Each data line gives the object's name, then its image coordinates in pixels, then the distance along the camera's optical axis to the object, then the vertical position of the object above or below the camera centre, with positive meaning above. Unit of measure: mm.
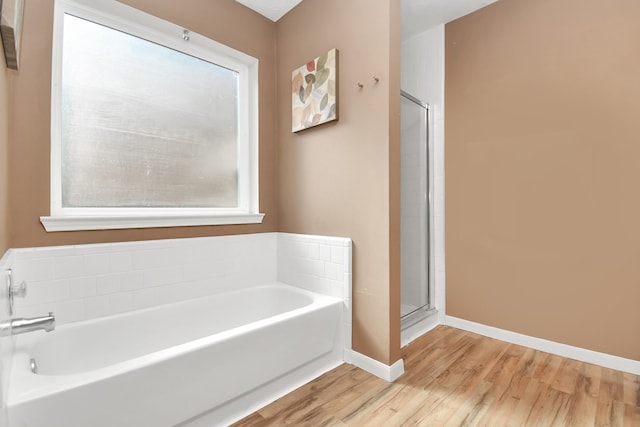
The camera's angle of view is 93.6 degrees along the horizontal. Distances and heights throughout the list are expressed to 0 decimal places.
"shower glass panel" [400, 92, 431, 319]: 2652 +7
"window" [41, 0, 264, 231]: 1726 +595
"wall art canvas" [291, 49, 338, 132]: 2041 +862
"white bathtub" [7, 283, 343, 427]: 1052 -702
